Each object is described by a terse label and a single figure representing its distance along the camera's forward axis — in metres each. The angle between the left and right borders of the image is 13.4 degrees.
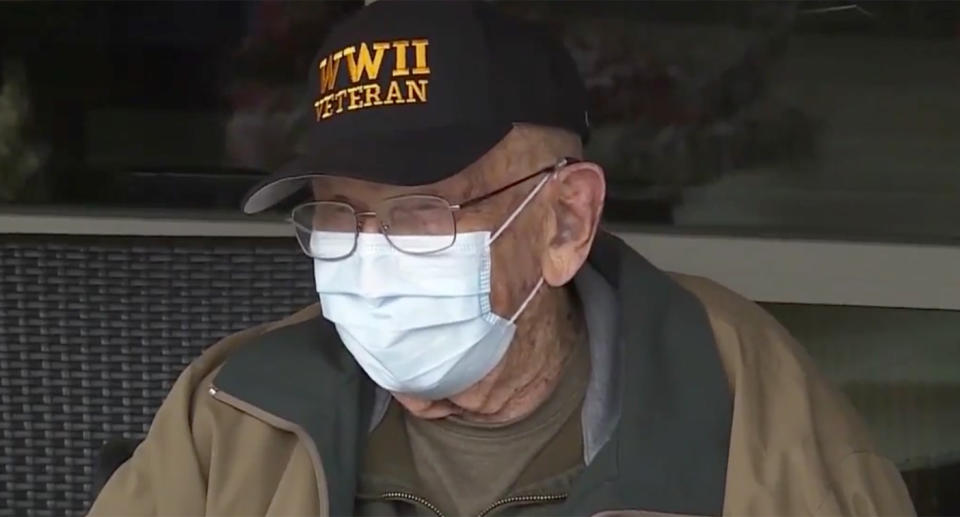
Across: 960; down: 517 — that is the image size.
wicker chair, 2.99
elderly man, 2.68
